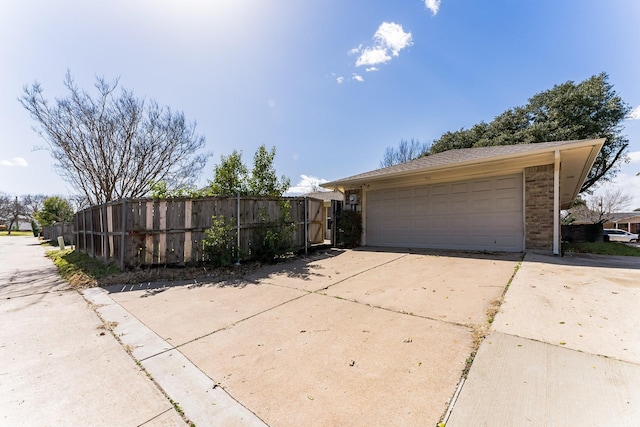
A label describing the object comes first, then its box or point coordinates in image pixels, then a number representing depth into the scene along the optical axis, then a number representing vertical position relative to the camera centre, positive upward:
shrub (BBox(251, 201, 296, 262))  6.66 -0.72
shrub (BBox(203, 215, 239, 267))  6.01 -0.77
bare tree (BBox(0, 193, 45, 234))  45.84 +1.38
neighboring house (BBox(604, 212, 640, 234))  37.53 -1.33
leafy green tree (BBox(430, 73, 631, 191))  14.77 +5.49
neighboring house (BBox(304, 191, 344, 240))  13.69 +1.17
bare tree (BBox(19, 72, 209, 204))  11.67 +3.69
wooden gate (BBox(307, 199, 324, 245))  8.34 -0.28
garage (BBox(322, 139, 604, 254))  6.66 +0.46
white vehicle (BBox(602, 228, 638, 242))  22.62 -2.18
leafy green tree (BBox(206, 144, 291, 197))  9.01 +1.28
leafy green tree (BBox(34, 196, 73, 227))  27.52 +0.09
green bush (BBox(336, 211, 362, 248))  9.55 -0.58
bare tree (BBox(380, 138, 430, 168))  28.83 +6.88
